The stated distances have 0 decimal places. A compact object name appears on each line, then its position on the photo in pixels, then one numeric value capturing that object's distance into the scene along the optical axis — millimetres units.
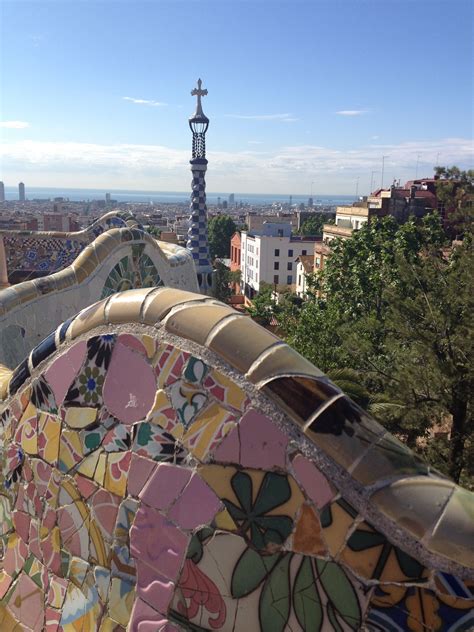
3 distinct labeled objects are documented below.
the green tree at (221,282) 28656
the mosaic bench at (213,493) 1631
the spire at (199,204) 20047
